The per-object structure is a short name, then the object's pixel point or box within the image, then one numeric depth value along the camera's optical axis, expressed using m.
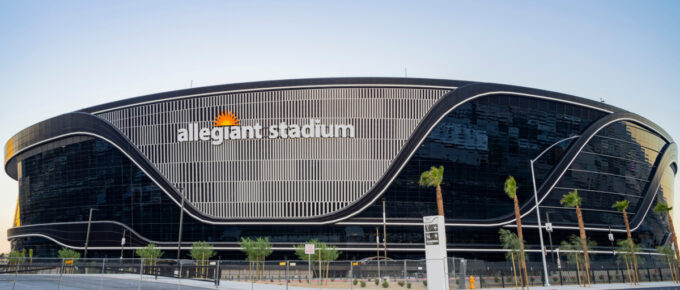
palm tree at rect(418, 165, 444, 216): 49.41
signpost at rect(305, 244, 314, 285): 33.22
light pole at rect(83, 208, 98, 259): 73.35
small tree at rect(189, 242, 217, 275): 68.59
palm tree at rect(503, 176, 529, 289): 56.09
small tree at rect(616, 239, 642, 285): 53.36
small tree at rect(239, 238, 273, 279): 65.88
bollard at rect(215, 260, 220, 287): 33.91
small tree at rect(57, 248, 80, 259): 75.28
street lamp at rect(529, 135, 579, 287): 44.56
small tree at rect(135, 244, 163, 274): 70.31
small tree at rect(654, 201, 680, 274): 71.06
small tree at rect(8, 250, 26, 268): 84.12
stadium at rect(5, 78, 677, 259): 71.62
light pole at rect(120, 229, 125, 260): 71.42
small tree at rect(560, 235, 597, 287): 69.94
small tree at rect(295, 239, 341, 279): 62.38
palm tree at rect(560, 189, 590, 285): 56.42
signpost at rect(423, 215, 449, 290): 32.91
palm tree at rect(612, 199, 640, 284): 52.39
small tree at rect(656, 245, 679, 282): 60.53
